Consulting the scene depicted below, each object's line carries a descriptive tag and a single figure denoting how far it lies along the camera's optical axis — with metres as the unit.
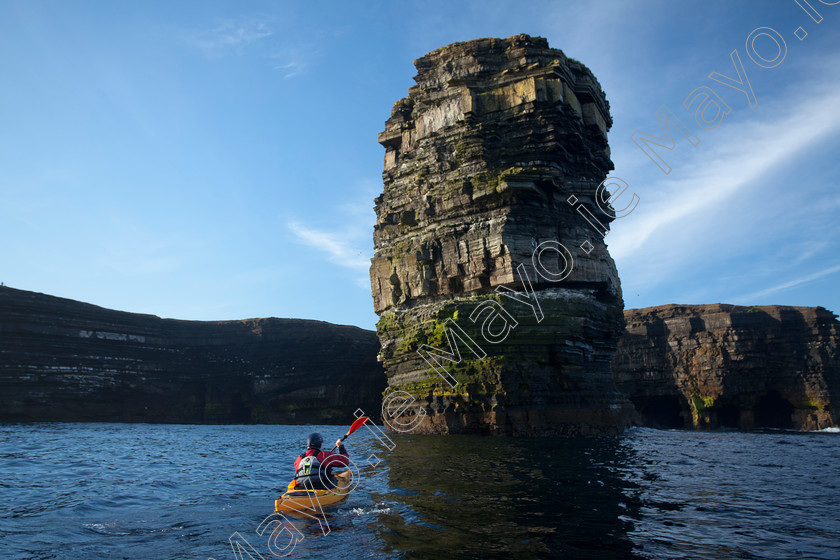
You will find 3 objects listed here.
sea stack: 28.03
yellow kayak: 10.62
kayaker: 10.98
